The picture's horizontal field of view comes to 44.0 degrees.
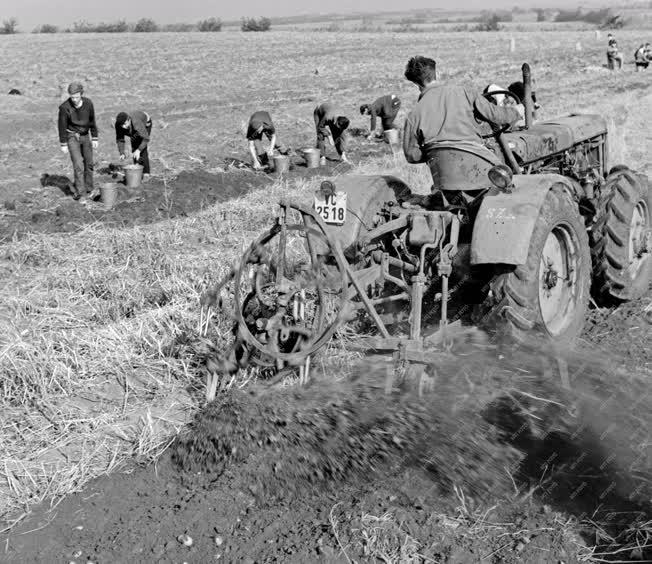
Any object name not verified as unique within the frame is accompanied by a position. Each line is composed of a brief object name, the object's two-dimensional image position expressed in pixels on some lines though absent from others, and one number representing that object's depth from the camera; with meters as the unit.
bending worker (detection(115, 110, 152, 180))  11.85
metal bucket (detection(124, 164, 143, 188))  11.20
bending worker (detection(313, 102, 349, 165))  13.45
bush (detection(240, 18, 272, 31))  67.25
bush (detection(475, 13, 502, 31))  65.94
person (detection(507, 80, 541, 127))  6.98
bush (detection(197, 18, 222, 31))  70.19
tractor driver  4.84
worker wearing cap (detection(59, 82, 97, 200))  11.03
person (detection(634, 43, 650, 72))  25.98
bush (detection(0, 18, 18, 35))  62.91
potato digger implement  4.27
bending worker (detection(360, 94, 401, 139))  15.12
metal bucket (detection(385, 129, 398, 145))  14.95
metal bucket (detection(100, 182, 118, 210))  10.34
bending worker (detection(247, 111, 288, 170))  12.74
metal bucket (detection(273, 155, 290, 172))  12.23
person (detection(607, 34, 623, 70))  26.81
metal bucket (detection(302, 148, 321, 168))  12.95
